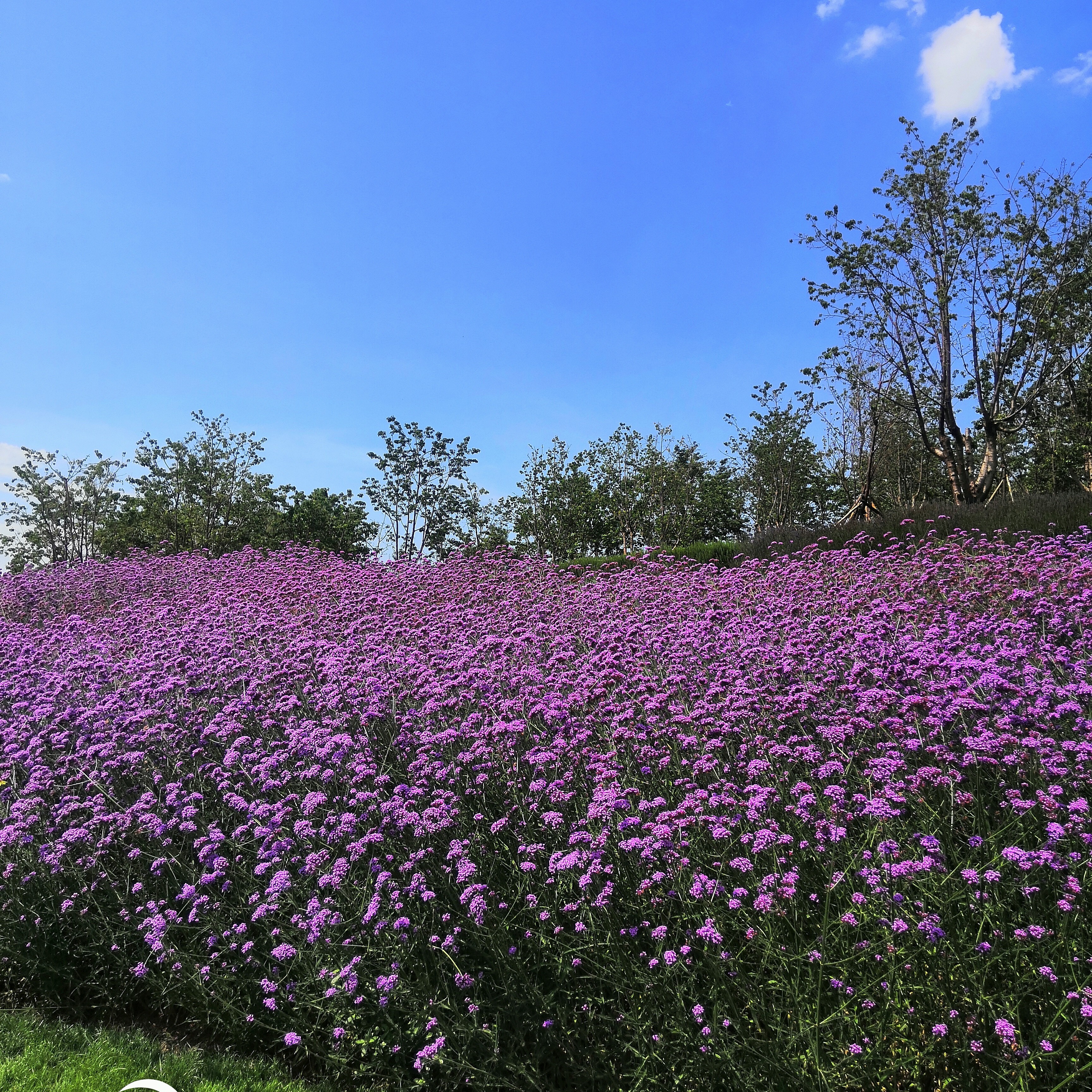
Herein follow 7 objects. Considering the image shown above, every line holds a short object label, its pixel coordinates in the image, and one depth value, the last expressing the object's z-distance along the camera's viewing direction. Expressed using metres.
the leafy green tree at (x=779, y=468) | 29.36
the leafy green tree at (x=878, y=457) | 21.72
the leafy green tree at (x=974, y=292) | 19.30
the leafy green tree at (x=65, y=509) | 28.27
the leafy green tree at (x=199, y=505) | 21.25
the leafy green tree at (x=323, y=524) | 22.19
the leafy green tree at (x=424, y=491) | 22.73
